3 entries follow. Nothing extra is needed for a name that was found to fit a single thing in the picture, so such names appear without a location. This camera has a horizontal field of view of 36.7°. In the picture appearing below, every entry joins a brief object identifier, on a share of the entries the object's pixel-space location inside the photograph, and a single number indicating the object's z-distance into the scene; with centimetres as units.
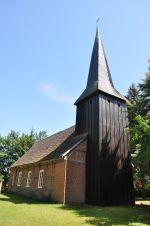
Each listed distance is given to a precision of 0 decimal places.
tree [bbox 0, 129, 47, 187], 4250
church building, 1805
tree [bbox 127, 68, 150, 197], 1403
